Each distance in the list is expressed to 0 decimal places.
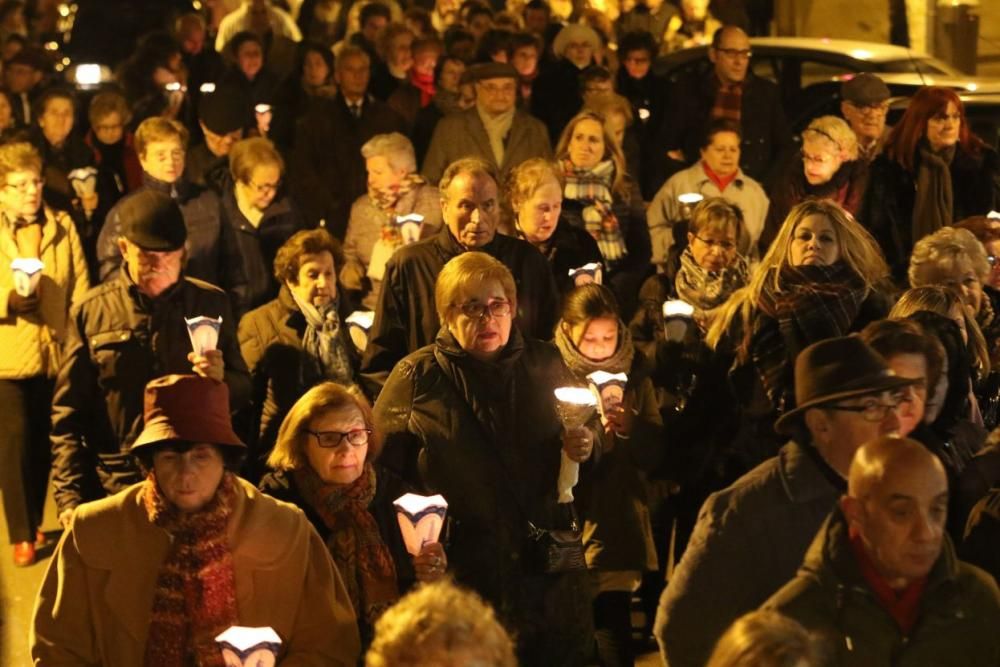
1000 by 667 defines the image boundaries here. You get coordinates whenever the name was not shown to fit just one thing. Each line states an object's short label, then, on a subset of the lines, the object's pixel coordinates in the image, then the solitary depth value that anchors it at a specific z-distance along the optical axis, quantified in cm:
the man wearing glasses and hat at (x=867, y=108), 1173
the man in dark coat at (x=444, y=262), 802
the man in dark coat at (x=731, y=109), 1327
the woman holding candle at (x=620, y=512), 741
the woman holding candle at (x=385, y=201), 1012
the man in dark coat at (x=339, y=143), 1239
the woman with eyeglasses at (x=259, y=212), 1023
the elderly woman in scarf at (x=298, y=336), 860
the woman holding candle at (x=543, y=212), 903
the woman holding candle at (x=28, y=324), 941
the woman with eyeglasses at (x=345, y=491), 593
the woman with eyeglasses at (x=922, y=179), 1099
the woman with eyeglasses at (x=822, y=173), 1062
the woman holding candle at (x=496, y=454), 633
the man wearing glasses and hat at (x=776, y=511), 488
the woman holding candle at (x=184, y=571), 520
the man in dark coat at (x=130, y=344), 765
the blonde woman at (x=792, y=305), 736
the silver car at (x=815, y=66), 1470
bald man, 446
